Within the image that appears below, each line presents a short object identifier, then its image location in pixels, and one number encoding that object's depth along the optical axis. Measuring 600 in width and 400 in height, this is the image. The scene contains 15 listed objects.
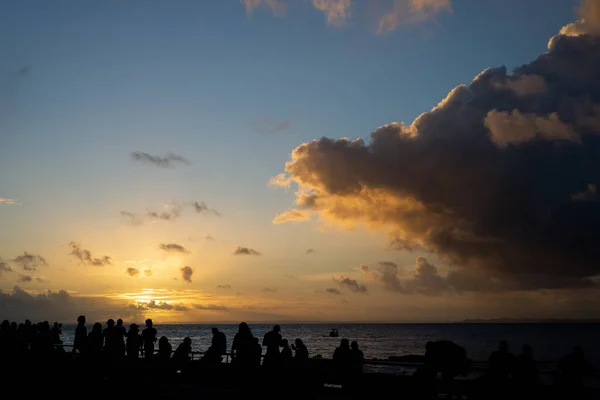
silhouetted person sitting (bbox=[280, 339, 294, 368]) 15.15
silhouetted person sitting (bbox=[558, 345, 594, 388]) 10.58
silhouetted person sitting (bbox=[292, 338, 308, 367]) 15.45
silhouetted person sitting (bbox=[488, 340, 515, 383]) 10.78
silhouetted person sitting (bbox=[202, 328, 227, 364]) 17.50
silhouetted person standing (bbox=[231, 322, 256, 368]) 15.91
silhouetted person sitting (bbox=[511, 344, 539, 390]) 10.63
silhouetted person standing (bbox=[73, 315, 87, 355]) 19.69
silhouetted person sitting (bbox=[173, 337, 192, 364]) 17.54
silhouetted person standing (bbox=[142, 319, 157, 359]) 20.25
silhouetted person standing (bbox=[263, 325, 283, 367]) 15.30
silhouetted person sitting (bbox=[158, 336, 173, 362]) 18.07
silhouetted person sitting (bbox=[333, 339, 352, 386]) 14.45
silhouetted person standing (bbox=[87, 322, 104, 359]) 19.50
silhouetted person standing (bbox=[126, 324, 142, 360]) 20.47
